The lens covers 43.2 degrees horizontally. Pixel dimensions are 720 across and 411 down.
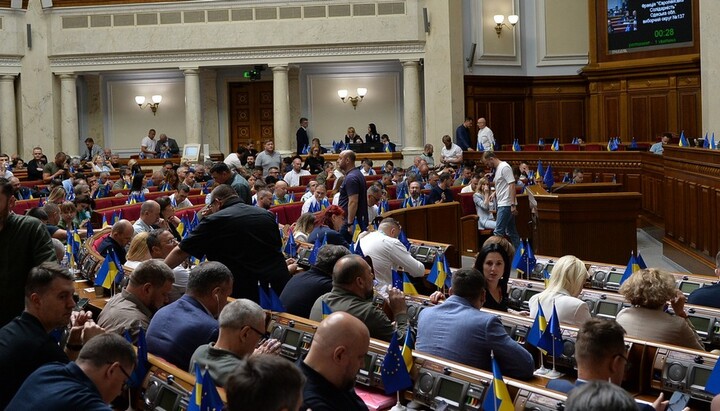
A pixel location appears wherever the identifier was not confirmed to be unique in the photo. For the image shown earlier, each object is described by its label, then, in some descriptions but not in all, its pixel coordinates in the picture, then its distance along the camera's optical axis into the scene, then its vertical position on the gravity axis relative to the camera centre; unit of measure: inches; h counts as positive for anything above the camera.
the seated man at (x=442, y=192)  490.3 -16.1
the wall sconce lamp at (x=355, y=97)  903.1 +68.5
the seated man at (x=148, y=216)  330.3 -16.7
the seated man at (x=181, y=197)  452.5 -13.8
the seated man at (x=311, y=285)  225.3 -29.7
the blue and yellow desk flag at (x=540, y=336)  187.9 -36.6
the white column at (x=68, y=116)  865.5 +53.8
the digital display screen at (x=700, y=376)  159.8 -39.2
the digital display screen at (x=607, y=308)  221.3 -37.0
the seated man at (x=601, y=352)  133.8 -28.8
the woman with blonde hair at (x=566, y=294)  202.7 -31.1
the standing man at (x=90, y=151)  850.8 +20.3
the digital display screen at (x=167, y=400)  149.9 -38.3
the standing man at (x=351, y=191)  357.7 -10.7
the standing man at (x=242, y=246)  238.5 -20.7
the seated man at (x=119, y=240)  296.4 -22.5
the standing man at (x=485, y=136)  775.7 +21.1
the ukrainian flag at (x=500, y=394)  138.9 -35.8
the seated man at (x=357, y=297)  193.5 -28.8
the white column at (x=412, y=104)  830.5 +53.8
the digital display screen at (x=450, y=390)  153.0 -38.9
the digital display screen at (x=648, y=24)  748.6 +112.4
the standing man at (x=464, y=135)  792.6 +23.1
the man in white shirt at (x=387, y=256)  285.6 -29.3
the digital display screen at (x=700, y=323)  204.2 -38.0
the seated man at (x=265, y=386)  99.0 -24.1
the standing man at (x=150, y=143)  881.6 +27.0
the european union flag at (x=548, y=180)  595.5 -13.8
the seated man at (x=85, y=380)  126.5 -29.8
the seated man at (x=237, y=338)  156.6 -29.5
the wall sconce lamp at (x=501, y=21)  844.0 +129.6
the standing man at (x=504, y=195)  424.8 -16.4
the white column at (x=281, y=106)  841.5 +56.0
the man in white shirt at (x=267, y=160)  687.1 +5.3
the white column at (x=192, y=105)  852.6 +60.6
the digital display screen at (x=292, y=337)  189.6 -35.9
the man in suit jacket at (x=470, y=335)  173.9 -33.8
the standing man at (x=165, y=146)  871.7 +23.0
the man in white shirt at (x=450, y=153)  736.3 +7.0
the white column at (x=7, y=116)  856.9 +55.1
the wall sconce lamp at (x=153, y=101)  930.7 +70.8
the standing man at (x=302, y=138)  847.7 +26.3
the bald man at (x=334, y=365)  126.7 -28.2
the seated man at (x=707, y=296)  220.5 -34.6
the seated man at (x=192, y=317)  179.9 -30.0
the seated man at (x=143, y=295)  196.1 -27.5
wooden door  938.7 +56.1
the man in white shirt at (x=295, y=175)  635.5 -6.2
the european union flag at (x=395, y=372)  160.1 -36.8
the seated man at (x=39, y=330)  150.7 -27.1
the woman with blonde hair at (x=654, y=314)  184.4 -32.8
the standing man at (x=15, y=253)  184.7 -16.2
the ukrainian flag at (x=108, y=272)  265.6 -29.7
